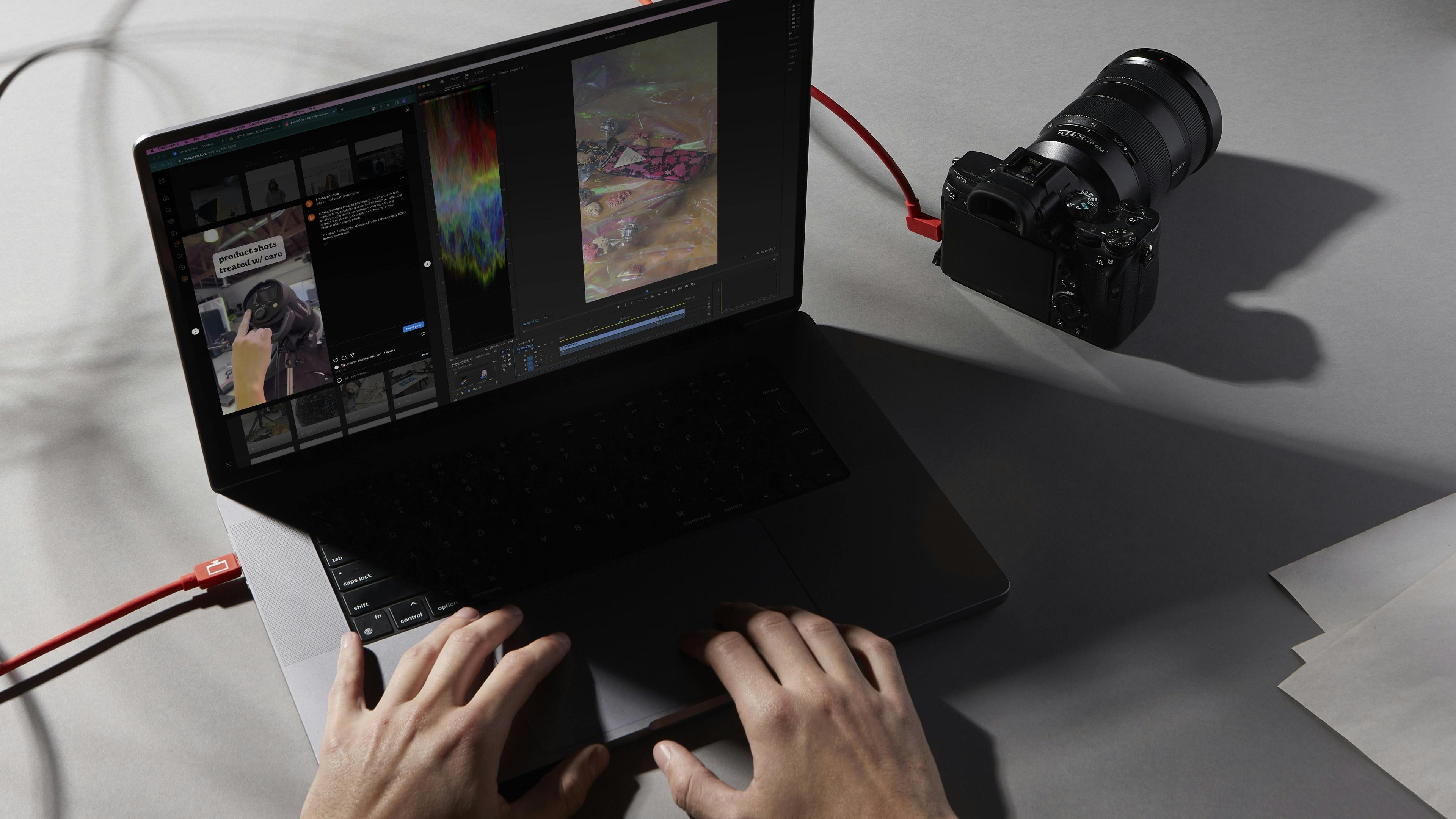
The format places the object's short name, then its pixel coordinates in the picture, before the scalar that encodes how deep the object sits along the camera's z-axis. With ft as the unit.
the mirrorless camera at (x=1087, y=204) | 3.43
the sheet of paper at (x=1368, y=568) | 2.82
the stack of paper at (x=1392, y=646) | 2.53
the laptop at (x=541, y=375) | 2.52
